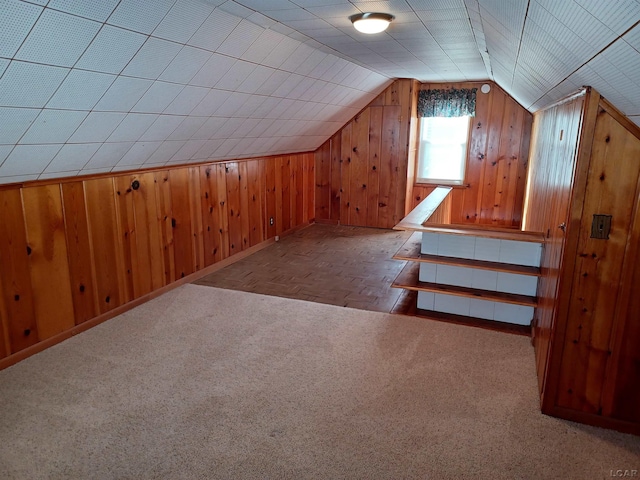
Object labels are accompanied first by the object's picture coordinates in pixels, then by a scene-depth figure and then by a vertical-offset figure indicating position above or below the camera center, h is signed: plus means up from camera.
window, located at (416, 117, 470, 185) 6.18 +0.08
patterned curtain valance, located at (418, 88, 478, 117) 5.90 +0.67
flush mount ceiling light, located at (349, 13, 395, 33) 2.71 +0.78
